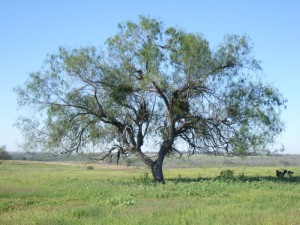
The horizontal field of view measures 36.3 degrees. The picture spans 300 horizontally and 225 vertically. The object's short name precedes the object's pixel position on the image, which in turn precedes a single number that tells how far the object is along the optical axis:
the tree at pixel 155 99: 30.92
